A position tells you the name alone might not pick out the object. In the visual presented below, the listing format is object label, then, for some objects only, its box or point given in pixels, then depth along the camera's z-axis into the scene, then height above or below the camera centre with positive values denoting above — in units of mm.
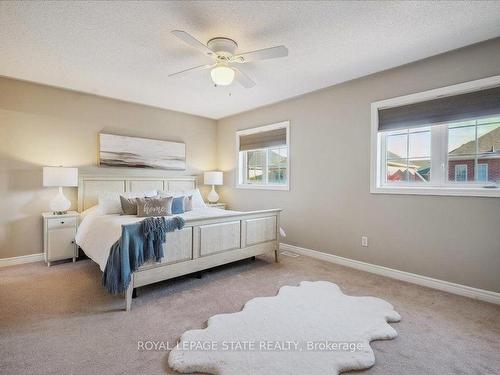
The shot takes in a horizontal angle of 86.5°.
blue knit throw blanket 2363 -617
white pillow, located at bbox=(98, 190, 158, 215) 3703 -255
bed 2668 -617
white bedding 2606 -530
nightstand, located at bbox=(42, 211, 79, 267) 3564 -714
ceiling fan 2295 +1180
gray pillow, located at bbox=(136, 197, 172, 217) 3549 -307
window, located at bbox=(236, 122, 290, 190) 4562 +521
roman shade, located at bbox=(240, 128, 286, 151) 4566 +836
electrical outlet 3465 -728
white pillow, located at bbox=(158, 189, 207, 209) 4217 -168
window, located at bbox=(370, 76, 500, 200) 2664 +499
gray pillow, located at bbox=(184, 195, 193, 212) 4098 -291
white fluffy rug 1661 -1118
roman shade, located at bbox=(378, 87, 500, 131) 2631 +827
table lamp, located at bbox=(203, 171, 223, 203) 5273 +90
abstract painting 4332 +558
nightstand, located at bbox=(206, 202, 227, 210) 5269 -408
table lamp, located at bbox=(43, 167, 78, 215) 3520 +36
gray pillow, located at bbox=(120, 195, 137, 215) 3662 -303
